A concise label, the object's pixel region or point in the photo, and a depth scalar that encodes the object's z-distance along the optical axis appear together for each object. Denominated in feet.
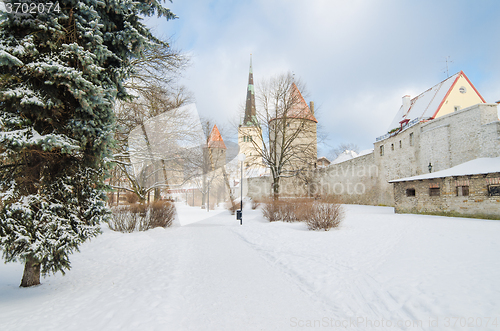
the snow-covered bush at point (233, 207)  66.90
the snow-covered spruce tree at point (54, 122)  11.82
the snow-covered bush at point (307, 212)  33.76
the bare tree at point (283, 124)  65.10
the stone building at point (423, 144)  52.70
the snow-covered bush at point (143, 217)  34.40
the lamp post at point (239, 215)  44.17
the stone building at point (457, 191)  39.06
